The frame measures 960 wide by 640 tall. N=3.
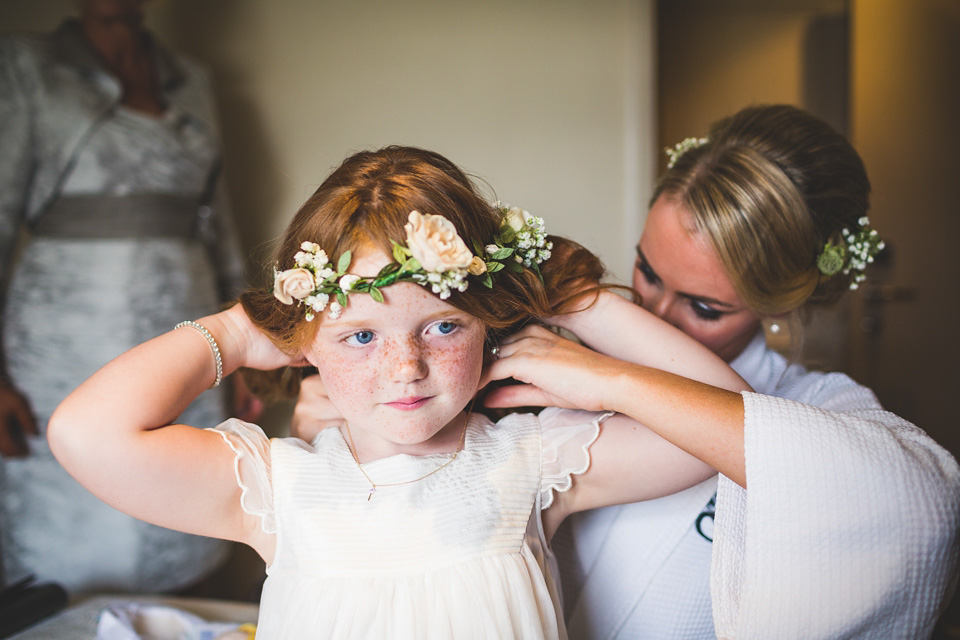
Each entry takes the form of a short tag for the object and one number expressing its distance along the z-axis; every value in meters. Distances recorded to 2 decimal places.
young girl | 0.80
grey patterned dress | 1.71
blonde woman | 0.78
